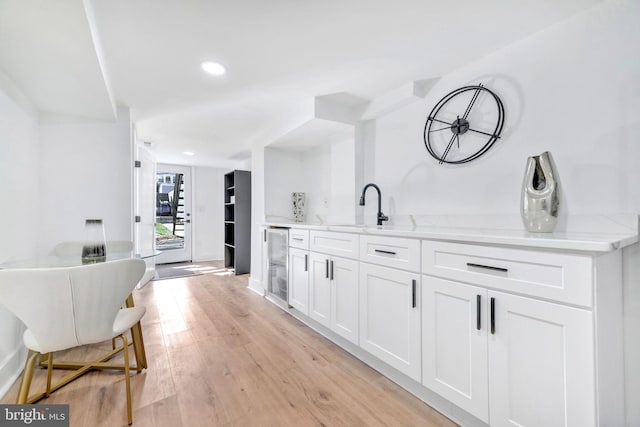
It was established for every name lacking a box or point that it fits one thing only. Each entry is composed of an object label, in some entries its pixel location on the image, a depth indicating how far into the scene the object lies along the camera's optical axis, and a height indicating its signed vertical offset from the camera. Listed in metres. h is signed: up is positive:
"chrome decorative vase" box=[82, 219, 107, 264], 1.85 -0.18
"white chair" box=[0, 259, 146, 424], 1.19 -0.40
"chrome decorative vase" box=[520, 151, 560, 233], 1.28 +0.09
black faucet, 2.43 +0.01
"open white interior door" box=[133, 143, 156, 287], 3.32 +0.18
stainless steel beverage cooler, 2.92 -0.57
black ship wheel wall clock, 1.80 +0.64
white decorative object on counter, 3.72 +0.12
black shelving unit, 4.73 -0.09
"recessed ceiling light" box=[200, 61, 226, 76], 1.90 +1.05
